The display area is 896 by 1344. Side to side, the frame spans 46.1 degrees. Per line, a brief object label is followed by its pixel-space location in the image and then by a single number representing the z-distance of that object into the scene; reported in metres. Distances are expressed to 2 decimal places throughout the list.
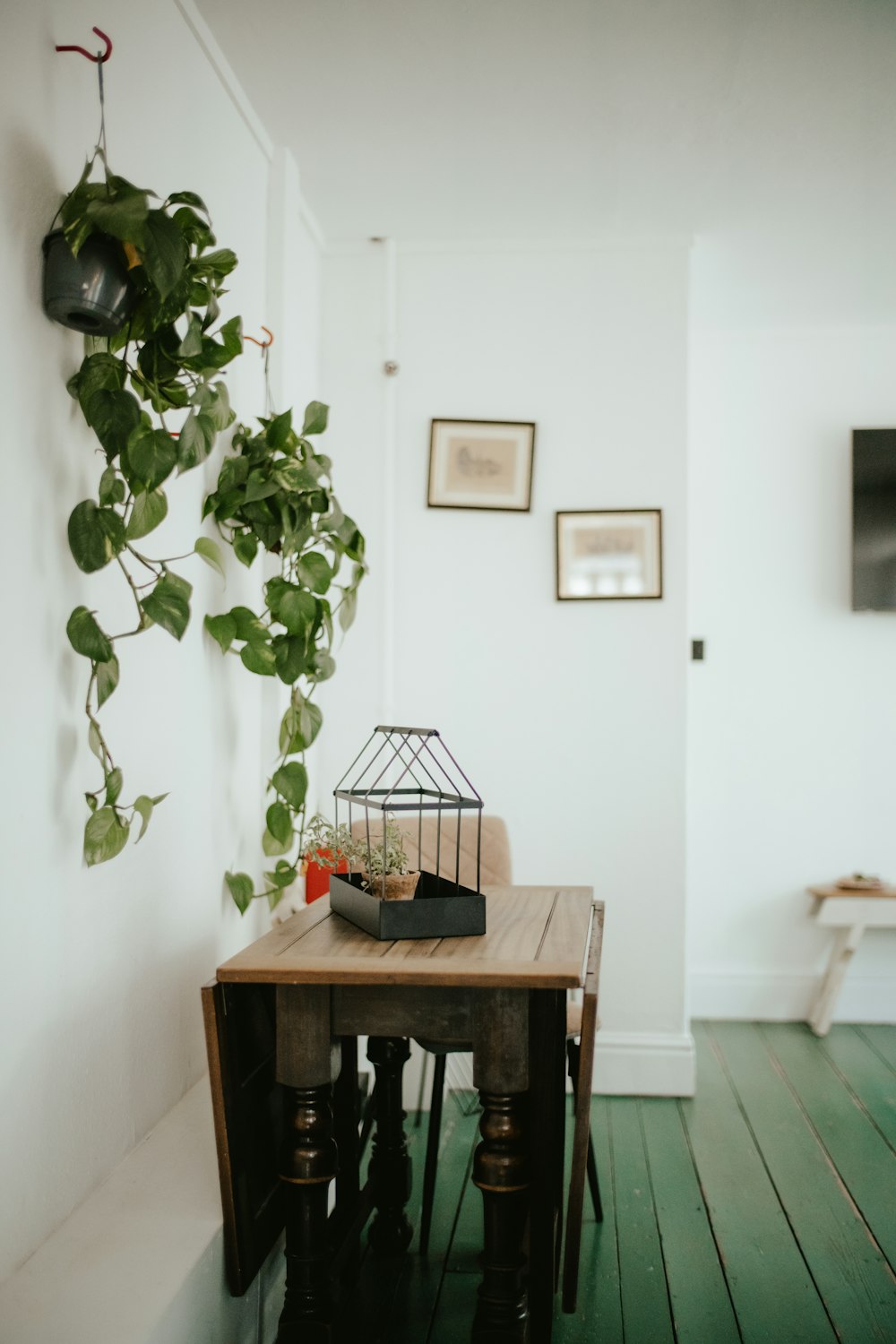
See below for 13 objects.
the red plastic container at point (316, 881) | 2.84
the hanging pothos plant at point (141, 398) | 1.59
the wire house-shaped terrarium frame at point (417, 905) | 1.84
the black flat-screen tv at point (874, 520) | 4.16
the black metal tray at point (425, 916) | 1.84
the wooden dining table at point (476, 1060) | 1.68
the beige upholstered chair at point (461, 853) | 2.56
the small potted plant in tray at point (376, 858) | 1.91
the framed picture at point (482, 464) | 3.52
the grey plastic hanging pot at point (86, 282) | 1.60
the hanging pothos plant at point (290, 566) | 2.38
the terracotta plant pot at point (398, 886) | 1.91
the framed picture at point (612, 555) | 3.48
